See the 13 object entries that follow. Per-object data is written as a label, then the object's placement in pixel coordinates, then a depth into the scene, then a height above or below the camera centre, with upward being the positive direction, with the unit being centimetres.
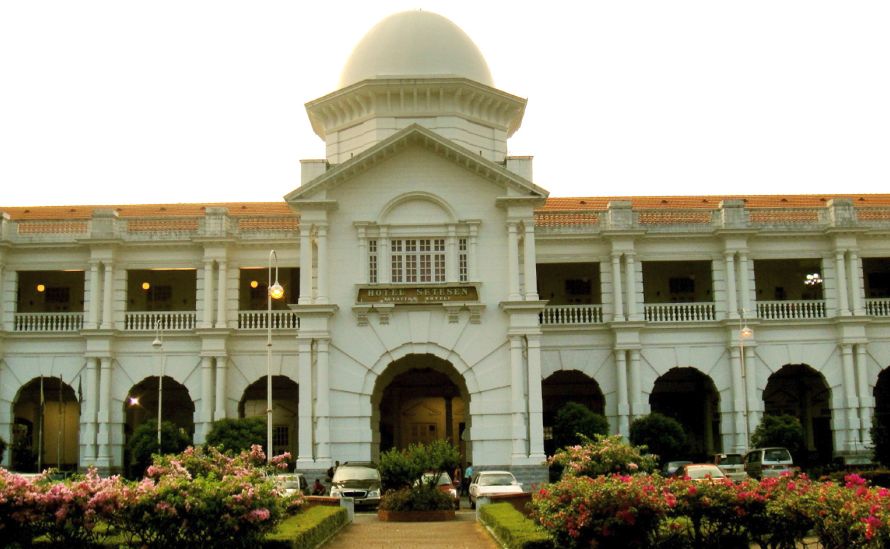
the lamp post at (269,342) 3338 +259
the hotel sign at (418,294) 3994 +458
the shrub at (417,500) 3031 -218
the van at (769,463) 3753 -167
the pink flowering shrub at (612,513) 1888 -165
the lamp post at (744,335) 4271 +309
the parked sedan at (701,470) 3445 -174
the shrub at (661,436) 4162 -74
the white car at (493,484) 3409 -205
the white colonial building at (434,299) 4012 +486
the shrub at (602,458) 2891 -108
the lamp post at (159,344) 4125 +309
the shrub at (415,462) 3103 -116
